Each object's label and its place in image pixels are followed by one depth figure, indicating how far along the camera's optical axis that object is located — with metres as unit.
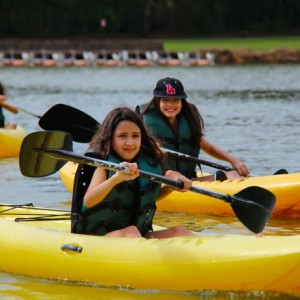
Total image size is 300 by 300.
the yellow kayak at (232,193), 18.77
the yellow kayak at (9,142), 28.33
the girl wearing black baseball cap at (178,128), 19.34
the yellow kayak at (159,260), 12.77
